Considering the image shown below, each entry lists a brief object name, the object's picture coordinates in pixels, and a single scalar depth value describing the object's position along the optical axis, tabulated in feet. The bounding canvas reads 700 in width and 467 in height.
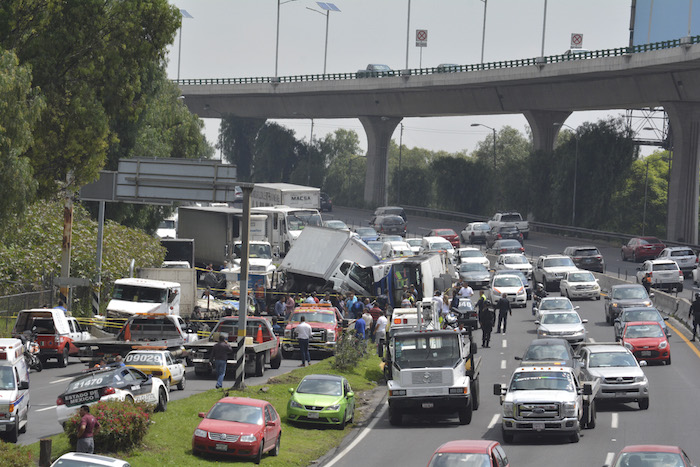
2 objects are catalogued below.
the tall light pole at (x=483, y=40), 360.89
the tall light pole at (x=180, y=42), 448.29
